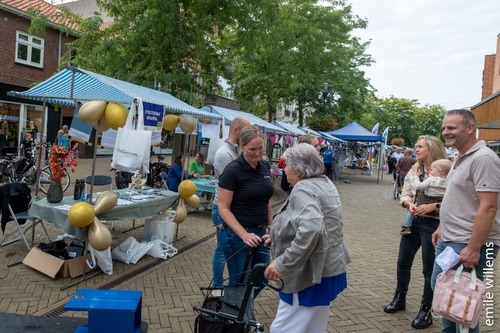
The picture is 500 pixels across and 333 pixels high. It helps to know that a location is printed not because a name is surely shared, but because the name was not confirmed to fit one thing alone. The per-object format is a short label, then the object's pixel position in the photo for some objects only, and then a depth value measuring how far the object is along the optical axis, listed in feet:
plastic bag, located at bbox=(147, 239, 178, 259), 18.26
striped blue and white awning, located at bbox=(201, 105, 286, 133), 33.76
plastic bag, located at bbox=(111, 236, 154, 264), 17.37
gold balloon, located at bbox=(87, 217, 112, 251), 14.33
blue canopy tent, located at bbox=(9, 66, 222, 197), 19.47
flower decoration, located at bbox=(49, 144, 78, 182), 16.42
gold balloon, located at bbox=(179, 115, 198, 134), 22.22
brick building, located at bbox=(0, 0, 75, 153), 56.13
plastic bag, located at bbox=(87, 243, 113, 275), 15.58
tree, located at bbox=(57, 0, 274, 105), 34.88
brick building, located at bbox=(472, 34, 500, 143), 31.56
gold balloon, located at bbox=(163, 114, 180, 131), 21.79
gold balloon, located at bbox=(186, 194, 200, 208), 21.36
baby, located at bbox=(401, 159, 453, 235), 11.29
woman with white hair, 7.23
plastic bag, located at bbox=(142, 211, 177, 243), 19.53
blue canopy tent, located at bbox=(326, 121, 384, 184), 63.62
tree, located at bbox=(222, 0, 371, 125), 57.21
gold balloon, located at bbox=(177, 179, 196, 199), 20.84
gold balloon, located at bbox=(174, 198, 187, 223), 20.42
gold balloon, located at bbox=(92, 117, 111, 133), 15.89
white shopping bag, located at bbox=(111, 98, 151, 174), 15.55
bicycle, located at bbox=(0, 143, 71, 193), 34.32
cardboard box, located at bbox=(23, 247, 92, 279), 14.84
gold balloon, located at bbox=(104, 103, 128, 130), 15.42
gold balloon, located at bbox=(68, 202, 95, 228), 13.87
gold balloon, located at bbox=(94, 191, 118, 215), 14.94
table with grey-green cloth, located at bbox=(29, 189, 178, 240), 14.72
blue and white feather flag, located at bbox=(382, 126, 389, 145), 69.15
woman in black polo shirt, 10.10
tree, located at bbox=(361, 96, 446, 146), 198.18
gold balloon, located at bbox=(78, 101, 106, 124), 15.05
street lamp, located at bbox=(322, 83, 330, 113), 60.57
